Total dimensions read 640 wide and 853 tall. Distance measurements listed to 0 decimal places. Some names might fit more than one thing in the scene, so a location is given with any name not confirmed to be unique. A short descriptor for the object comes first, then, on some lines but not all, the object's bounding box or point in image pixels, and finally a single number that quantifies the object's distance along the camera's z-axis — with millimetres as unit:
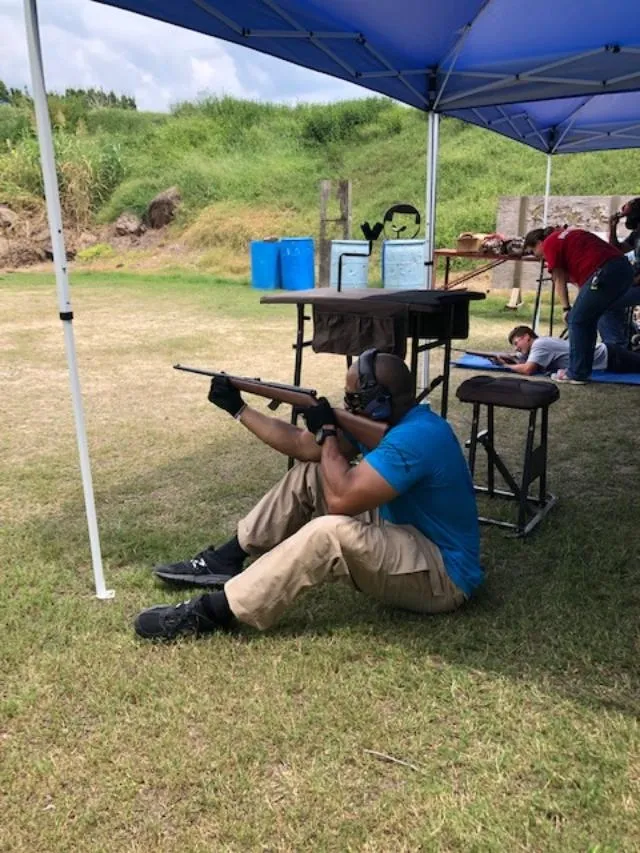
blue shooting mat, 5480
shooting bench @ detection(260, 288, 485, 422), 3480
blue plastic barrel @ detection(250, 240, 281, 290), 13242
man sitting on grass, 2482
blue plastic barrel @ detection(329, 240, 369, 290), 12070
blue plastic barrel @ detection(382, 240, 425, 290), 11352
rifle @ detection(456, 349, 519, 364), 6199
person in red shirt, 5797
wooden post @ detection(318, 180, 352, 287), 13211
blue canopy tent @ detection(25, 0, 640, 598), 3459
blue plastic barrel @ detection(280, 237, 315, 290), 12953
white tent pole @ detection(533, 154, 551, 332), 8961
